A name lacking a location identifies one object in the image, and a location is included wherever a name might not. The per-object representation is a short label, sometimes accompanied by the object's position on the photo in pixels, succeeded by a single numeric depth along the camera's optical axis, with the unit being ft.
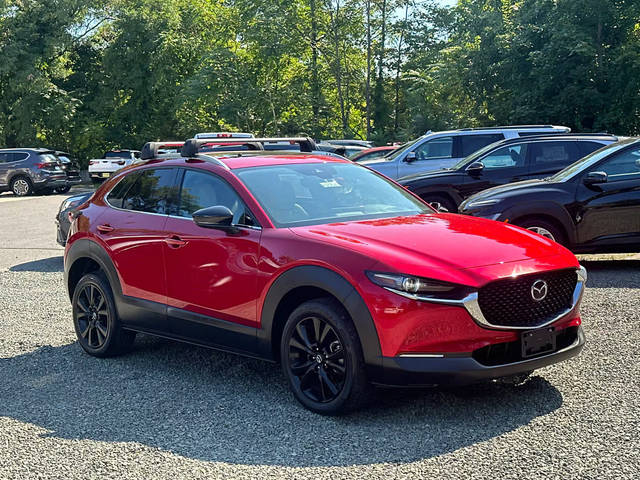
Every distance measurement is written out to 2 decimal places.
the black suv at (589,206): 31.94
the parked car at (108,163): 123.24
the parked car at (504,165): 40.06
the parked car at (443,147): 48.80
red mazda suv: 14.79
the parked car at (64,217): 39.58
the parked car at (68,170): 104.17
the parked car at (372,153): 69.31
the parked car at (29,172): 101.45
